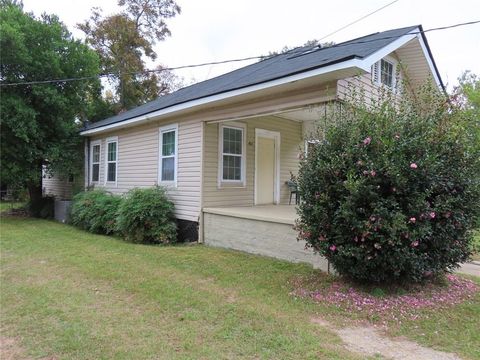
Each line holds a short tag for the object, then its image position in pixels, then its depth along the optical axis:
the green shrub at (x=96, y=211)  9.10
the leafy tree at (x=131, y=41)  22.62
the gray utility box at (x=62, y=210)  11.62
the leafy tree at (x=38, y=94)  10.32
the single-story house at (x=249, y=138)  5.91
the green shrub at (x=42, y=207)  12.84
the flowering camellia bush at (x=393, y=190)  3.95
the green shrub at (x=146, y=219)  7.98
